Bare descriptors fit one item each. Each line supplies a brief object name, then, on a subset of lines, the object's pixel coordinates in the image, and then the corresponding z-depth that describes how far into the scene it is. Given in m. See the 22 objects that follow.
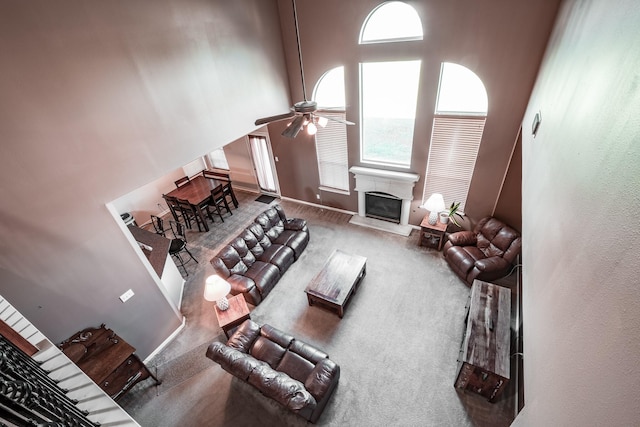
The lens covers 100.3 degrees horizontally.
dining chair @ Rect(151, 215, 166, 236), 6.83
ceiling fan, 3.18
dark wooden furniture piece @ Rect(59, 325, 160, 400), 3.33
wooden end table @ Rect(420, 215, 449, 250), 5.68
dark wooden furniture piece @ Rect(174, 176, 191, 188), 7.91
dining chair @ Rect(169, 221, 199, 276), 5.81
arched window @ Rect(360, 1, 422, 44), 4.55
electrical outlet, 3.83
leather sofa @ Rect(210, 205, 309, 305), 5.02
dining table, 7.02
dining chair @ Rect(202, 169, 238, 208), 7.81
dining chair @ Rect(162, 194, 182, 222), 7.16
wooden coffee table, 4.60
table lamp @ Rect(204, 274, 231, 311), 4.03
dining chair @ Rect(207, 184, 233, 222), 7.32
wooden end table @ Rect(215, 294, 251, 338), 4.29
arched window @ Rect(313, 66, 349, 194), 5.78
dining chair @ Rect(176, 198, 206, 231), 6.99
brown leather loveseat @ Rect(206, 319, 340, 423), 3.14
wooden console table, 3.24
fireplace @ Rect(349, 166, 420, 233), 5.96
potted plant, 5.71
